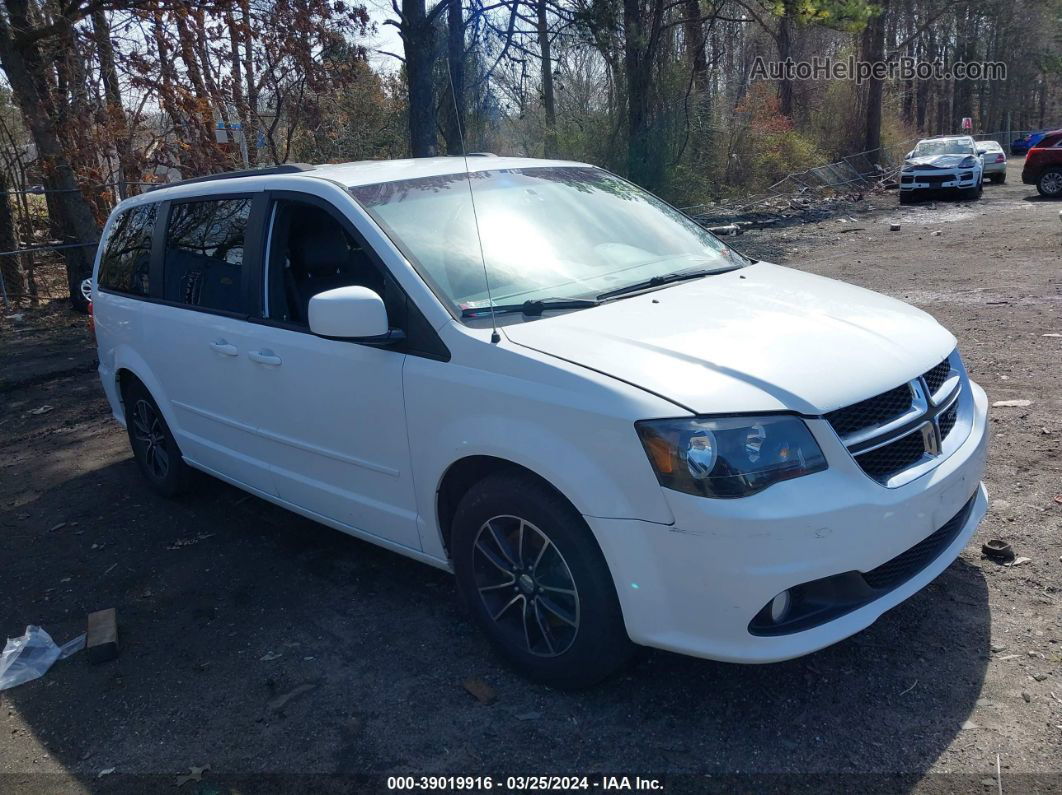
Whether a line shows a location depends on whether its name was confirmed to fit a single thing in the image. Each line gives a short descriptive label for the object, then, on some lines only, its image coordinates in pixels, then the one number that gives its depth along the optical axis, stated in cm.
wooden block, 376
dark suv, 2216
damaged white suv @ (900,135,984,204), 2306
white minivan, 271
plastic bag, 374
